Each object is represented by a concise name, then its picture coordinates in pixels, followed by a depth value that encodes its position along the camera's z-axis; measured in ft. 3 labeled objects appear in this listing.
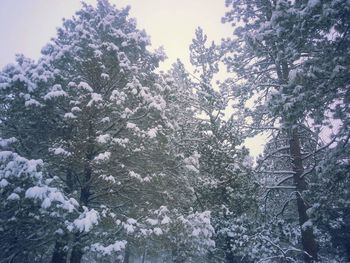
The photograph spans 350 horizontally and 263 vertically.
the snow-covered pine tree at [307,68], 24.95
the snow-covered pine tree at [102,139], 29.27
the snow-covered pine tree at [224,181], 41.42
